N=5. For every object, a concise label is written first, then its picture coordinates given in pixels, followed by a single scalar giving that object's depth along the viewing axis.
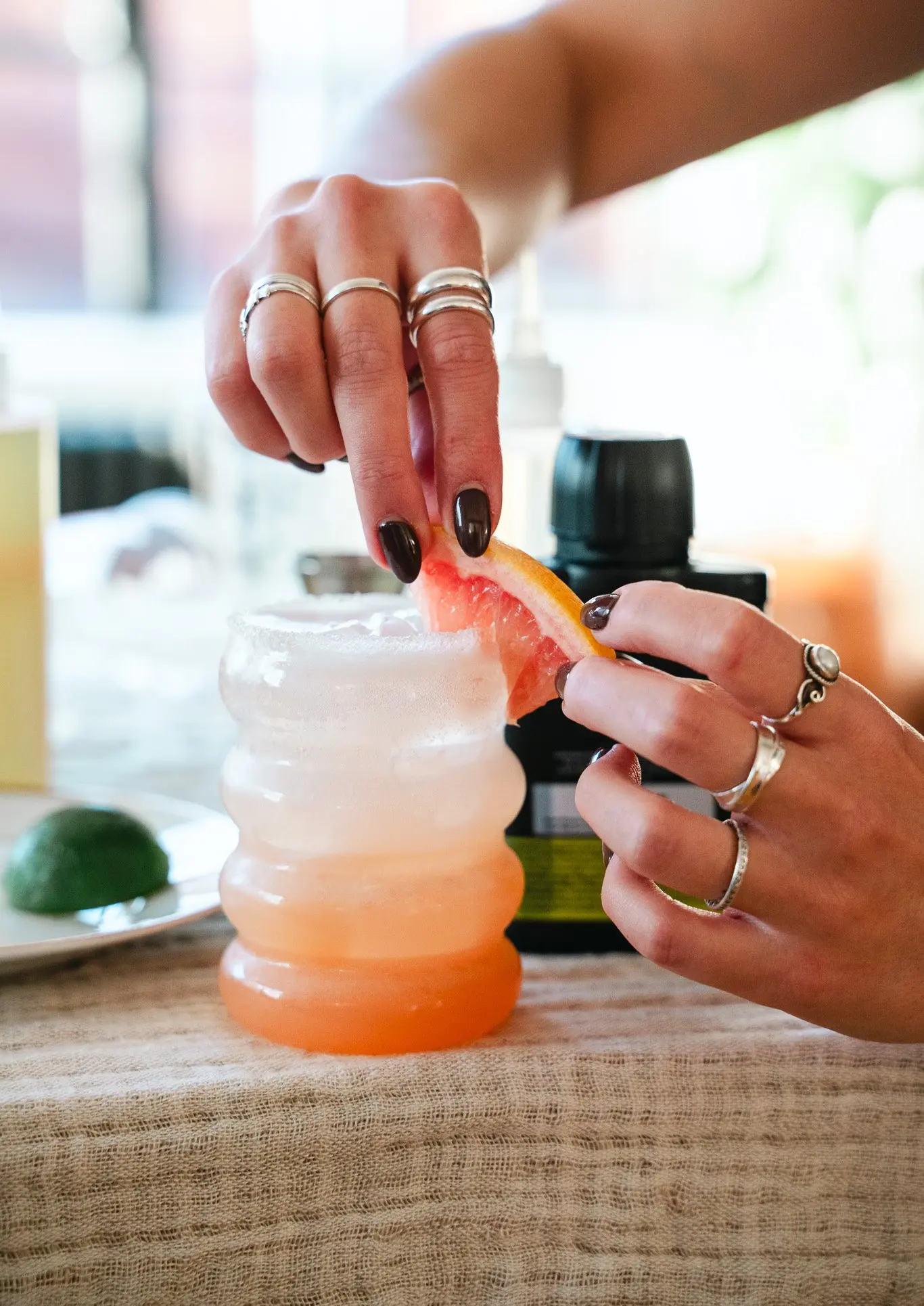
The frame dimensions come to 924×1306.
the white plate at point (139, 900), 0.54
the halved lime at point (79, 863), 0.58
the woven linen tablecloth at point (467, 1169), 0.45
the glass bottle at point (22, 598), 0.79
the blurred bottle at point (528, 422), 0.84
